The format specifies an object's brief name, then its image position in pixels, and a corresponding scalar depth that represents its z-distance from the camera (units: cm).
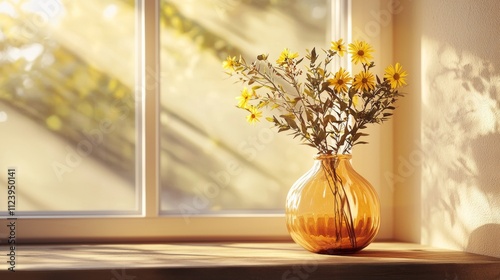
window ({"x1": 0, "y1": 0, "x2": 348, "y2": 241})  219
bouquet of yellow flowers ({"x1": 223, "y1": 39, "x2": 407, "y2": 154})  191
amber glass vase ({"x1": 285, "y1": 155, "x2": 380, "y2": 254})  189
